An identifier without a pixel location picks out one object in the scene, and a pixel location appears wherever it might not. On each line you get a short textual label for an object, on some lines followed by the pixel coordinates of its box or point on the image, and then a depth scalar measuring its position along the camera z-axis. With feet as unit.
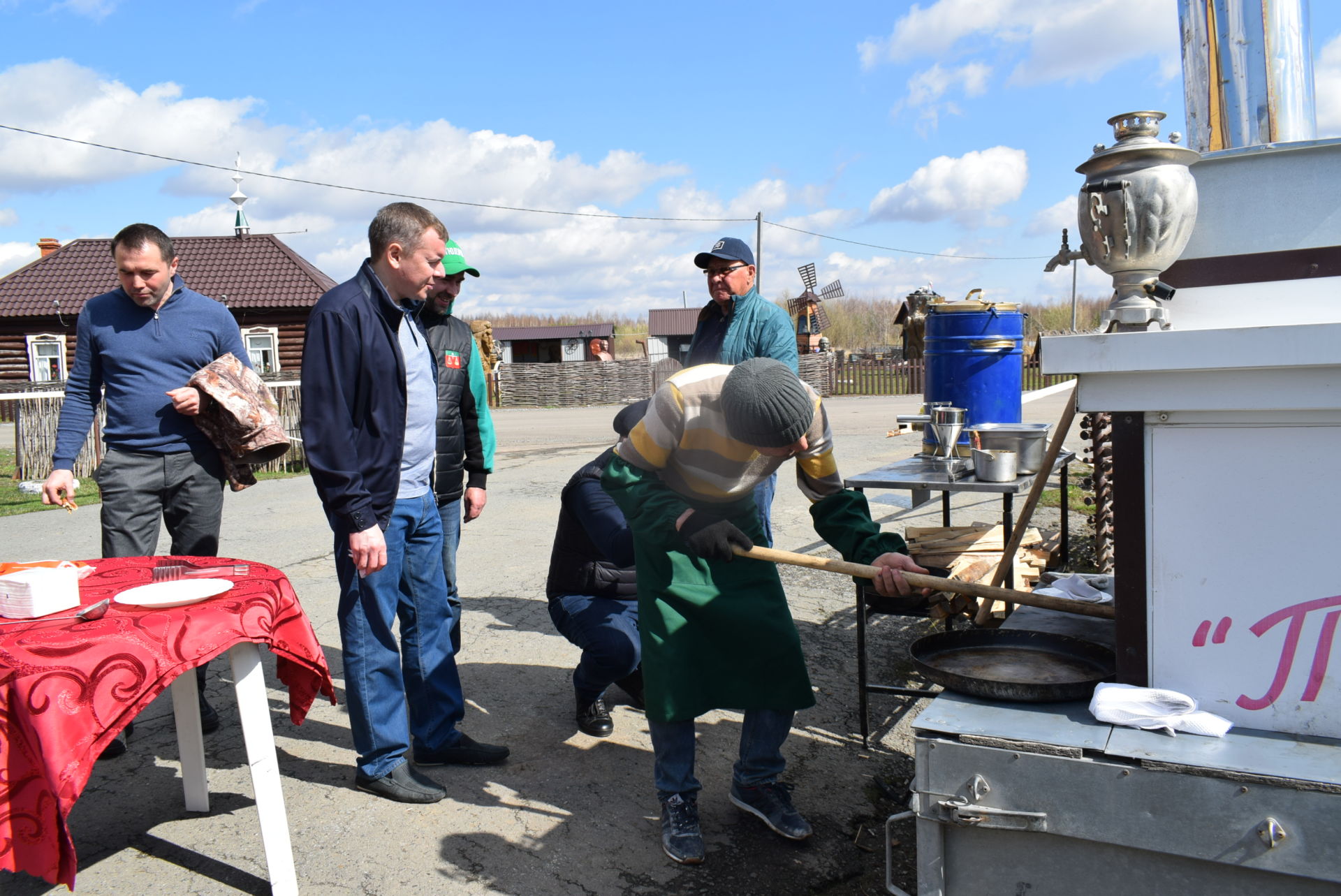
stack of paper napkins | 7.45
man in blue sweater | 11.44
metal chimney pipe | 8.80
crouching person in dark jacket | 11.47
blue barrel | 16.52
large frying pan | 7.12
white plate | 7.73
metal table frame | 11.92
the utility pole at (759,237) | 96.68
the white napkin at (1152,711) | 6.39
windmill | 122.21
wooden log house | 78.69
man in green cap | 13.03
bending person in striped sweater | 9.05
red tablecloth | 6.56
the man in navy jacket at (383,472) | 9.35
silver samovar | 7.29
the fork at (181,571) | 8.85
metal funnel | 14.61
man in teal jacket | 15.37
